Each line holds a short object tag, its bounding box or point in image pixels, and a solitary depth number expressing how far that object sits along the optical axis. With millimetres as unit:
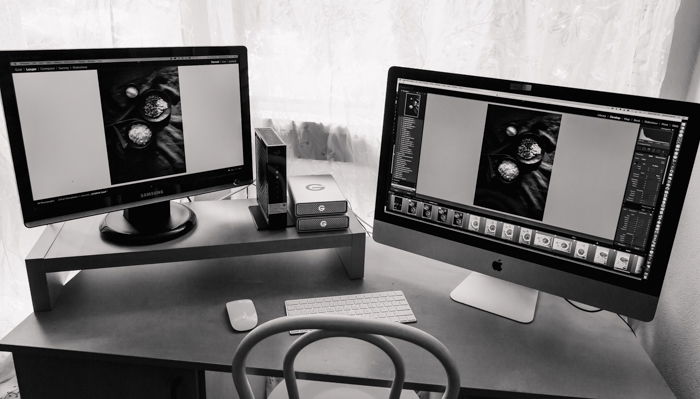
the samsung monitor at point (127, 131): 1157
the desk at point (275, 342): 1096
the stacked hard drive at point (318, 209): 1388
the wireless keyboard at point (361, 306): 1270
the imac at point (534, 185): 1095
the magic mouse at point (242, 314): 1207
